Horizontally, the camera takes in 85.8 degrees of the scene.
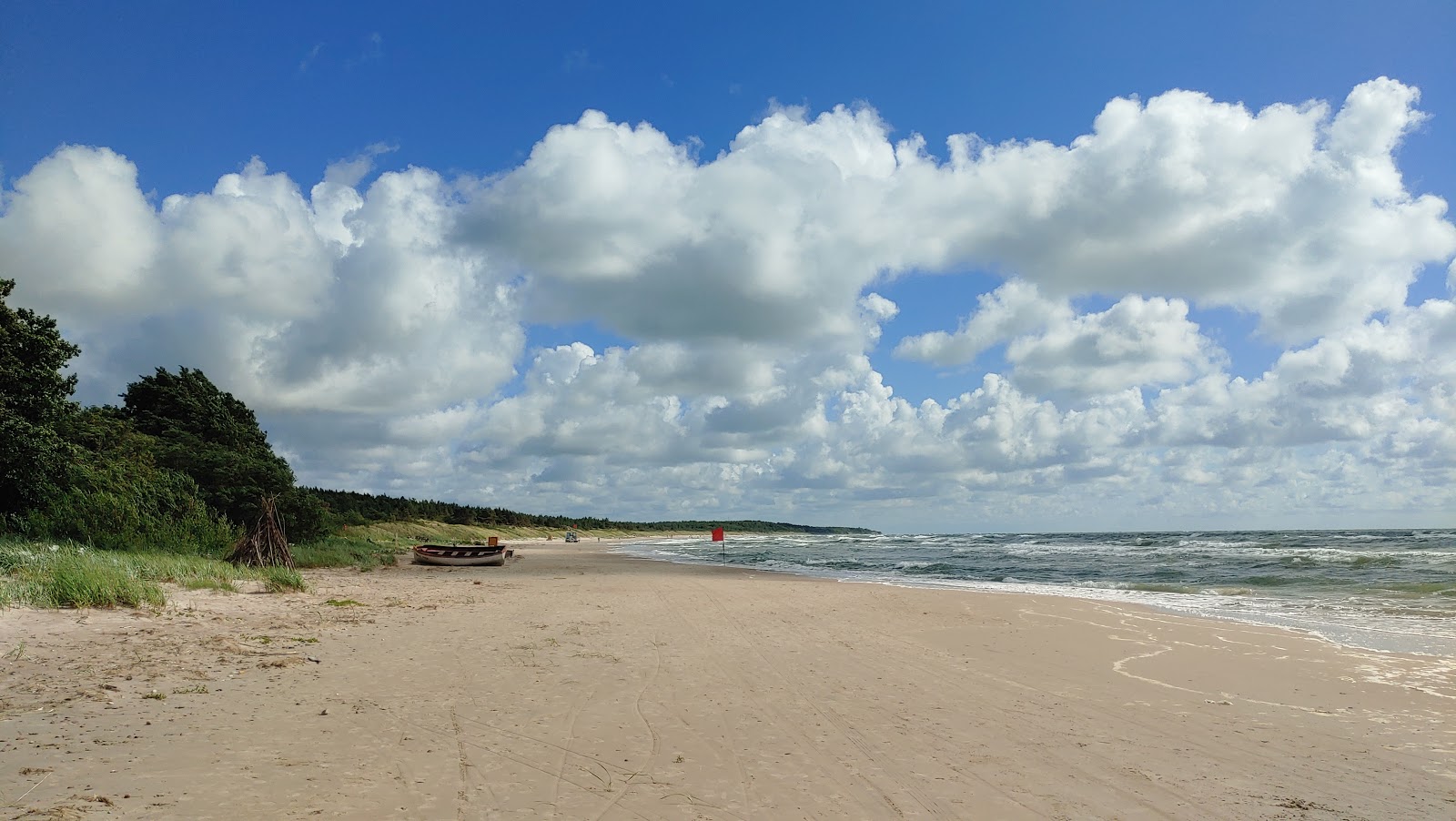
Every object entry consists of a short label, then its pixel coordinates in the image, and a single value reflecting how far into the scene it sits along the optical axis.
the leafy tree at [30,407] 18.53
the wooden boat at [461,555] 32.22
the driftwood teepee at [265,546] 19.53
